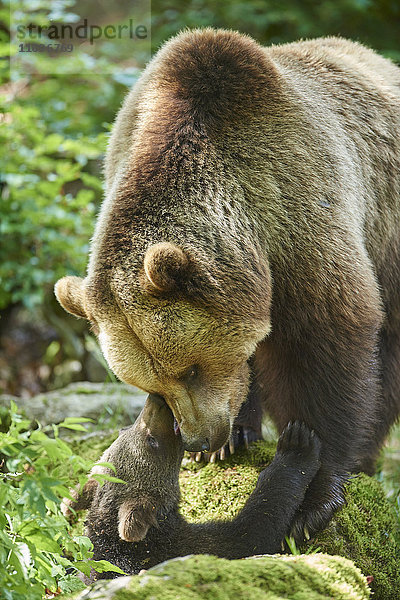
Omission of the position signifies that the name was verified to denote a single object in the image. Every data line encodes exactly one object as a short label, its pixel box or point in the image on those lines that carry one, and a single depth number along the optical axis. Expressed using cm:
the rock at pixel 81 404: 1261
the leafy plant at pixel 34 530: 530
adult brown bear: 787
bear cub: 789
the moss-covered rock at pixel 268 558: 569
